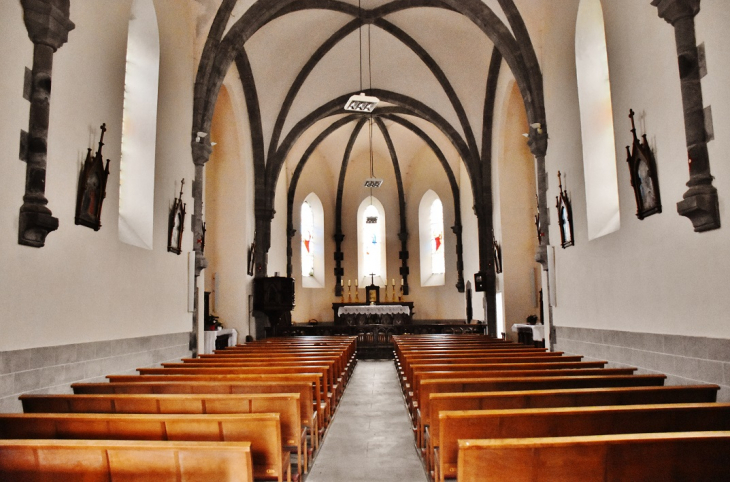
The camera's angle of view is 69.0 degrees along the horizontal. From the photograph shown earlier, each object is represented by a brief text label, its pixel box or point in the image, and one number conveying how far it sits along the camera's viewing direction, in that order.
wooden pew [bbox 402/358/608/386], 6.13
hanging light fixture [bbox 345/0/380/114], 12.78
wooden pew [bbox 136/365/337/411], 6.40
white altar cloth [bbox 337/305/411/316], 19.69
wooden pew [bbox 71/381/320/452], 4.93
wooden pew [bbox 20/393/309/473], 4.03
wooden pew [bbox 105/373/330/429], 5.37
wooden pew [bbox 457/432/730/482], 2.49
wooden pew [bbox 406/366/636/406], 5.45
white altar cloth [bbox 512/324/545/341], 13.00
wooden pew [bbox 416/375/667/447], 4.73
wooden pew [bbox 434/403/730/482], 3.28
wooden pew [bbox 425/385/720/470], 3.90
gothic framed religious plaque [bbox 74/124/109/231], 6.41
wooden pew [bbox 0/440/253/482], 2.70
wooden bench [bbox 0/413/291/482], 3.30
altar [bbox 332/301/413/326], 19.78
